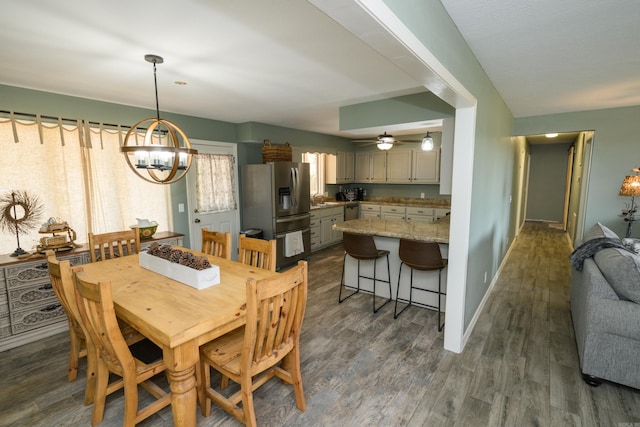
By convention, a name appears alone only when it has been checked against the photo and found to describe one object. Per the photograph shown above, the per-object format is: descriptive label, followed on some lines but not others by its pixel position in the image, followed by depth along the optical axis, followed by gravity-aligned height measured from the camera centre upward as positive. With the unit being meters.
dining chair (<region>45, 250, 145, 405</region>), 1.70 -0.96
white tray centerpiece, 1.95 -0.62
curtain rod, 2.74 +0.63
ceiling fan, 4.29 +0.52
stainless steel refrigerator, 4.60 -0.41
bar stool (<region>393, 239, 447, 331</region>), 2.78 -0.76
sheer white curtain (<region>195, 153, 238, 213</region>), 4.44 -0.07
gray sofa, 1.93 -0.99
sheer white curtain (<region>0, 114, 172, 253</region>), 2.86 +0.03
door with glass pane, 4.36 -0.19
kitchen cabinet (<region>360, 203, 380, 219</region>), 6.69 -0.76
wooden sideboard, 2.58 -1.11
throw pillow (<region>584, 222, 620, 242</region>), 2.85 -0.57
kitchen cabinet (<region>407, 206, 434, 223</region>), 6.05 -0.77
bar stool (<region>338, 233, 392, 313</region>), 3.14 -0.76
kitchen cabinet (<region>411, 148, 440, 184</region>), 6.18 +0.21
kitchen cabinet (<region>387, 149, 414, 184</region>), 6.49 +0.25
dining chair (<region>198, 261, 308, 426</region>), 1.51 -1.01
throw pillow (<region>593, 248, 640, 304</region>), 1.92 -0.66
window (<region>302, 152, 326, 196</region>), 6.66 +0.14
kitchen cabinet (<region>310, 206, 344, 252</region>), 5.71 -0.96
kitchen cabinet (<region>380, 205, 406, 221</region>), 6.35 -0.77
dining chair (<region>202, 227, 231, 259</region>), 2.77 -0.63
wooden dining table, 1.45 -0.73
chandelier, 2.04 +0.19
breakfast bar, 3.15 -0.82
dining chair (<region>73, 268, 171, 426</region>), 1.45 -0.96
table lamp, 3.44 -0.19
